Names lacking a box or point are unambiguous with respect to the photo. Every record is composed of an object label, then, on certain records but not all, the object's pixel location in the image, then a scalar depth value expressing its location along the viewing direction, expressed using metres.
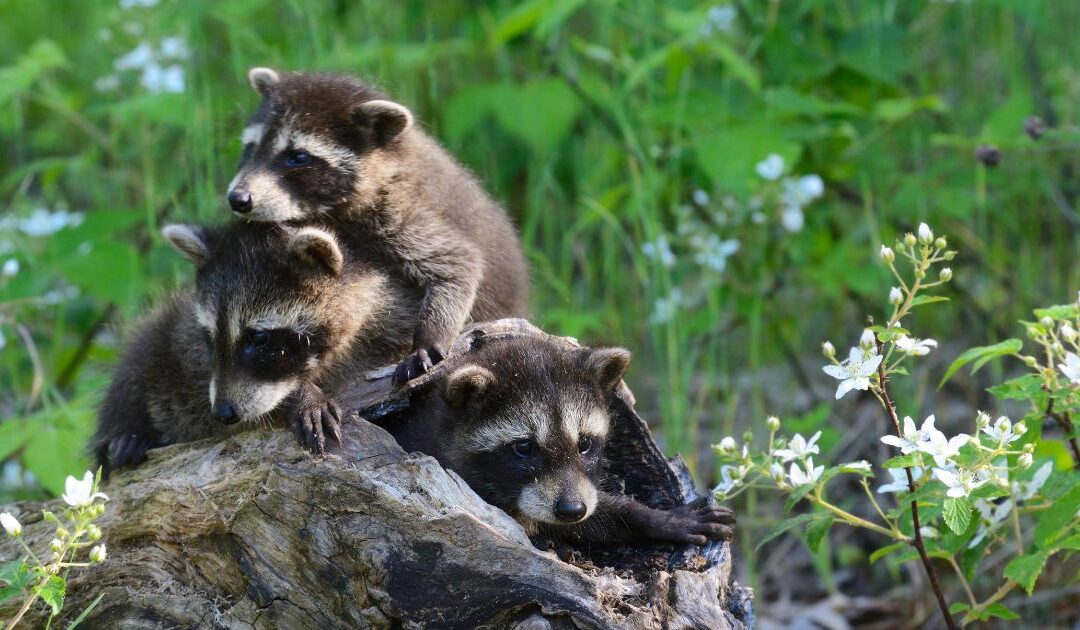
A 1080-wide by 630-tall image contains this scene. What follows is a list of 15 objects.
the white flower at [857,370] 7.83
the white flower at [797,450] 8.19
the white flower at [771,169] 14.63
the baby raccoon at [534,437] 9.05
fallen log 7.46
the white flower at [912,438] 7.79
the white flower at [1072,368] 7.84
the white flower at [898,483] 8.56
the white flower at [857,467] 7.93
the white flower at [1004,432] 7.65
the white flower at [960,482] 7.68
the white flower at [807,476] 8.20
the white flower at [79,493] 7.36
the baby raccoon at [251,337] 9.52
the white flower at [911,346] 7.97
